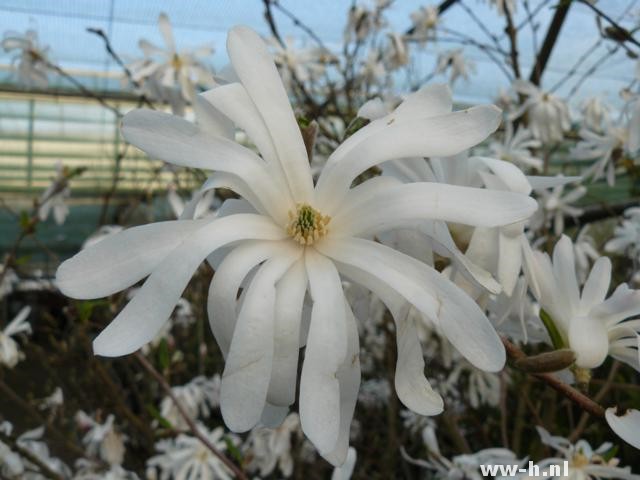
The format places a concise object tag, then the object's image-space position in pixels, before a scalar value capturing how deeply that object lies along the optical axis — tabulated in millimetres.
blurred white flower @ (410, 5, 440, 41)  822
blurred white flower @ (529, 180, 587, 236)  548
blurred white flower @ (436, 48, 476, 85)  835
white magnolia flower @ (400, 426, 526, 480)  208
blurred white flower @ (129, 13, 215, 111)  450
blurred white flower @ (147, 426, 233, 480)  434
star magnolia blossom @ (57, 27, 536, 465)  91
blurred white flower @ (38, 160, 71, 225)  523
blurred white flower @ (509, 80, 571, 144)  563
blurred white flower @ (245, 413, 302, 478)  474
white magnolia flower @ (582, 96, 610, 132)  653
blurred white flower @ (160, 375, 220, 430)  526
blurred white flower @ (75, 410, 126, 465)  503
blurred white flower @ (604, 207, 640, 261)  441
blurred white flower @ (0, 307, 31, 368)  484
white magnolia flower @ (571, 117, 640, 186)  451
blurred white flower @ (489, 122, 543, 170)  445
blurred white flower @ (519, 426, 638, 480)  147
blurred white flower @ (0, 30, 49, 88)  599
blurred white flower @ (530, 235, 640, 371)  113
